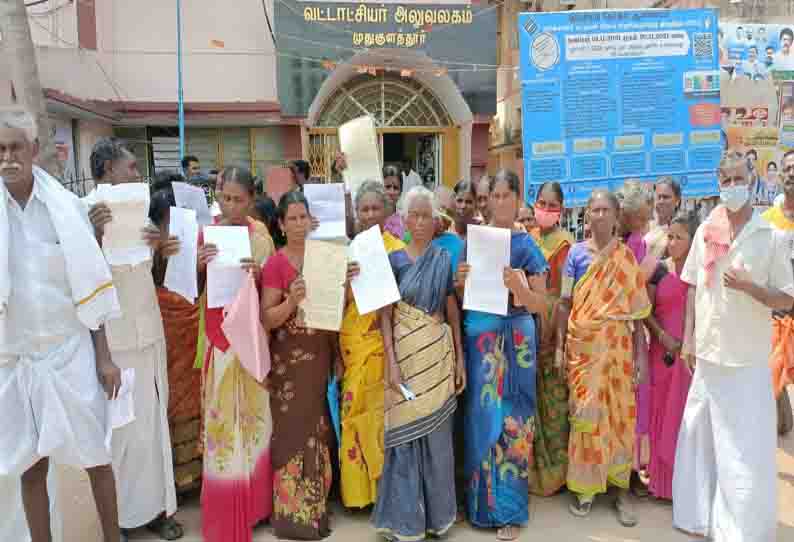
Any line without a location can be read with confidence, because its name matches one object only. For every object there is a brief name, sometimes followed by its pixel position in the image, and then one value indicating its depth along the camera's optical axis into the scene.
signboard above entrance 9.88
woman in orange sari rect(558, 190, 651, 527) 3.35
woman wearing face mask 3.66
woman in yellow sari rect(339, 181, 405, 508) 3.27
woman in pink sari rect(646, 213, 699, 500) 3.52
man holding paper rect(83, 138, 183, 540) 3.10
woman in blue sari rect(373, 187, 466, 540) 3.10
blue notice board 6.73
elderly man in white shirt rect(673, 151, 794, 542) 2.86
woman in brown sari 3.16
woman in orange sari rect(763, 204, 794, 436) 3.97
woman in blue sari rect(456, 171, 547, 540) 3.27
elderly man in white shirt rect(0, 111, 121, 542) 2.38
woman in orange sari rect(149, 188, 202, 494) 3.50
